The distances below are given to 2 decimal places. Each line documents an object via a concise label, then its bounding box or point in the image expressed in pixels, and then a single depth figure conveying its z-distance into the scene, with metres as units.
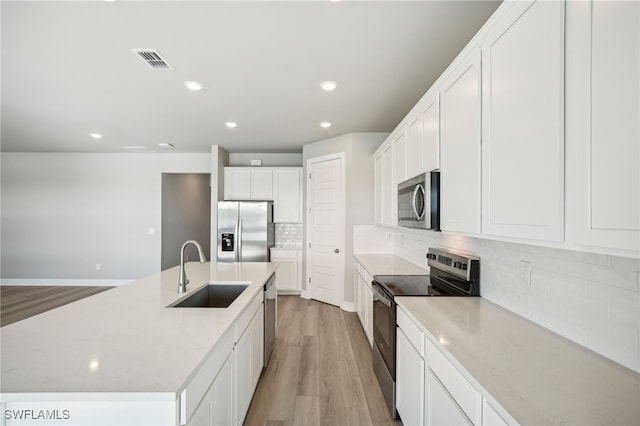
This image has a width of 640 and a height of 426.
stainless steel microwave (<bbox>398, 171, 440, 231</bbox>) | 1.94
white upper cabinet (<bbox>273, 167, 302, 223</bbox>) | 5.45
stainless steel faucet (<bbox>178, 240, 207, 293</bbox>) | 1.96
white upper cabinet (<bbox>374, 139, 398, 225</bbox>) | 3.17
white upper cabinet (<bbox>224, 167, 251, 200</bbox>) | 5.51
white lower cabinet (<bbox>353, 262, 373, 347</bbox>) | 2.95
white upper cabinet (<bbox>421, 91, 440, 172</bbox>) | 1.93
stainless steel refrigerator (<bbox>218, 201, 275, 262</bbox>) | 5.09
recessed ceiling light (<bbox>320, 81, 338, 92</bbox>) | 2.76
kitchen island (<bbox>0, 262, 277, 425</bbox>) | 0.88
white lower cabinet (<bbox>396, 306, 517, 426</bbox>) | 0.98
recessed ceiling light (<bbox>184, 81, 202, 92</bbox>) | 2.78
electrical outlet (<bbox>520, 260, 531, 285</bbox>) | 1.50
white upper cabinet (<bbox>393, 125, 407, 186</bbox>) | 2.67
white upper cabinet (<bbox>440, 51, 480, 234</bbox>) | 1.46
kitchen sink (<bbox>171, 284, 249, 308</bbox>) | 2.30
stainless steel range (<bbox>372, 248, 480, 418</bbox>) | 1.95
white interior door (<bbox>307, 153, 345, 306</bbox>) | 4.51
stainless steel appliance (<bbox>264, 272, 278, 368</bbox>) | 2.56
